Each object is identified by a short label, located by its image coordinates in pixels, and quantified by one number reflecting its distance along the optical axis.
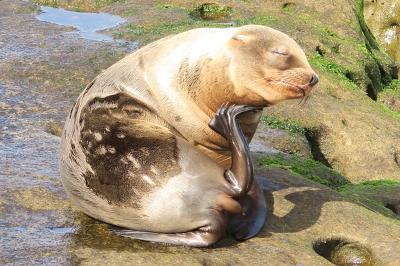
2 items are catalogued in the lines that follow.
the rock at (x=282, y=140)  7.57
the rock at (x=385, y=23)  15.11
